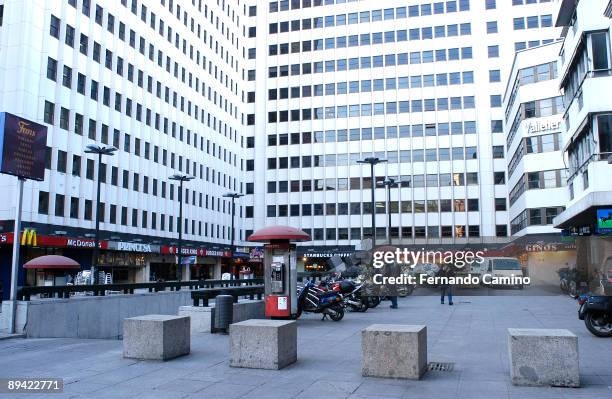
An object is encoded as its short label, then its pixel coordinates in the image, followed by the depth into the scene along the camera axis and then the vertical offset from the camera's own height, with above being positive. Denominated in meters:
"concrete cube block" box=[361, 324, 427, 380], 7.96 -1.22
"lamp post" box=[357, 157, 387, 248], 30.76 +6.17
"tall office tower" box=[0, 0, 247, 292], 36.31 +12.93
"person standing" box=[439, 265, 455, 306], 22.98 -0.26
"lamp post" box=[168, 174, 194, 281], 37.73 +6.68
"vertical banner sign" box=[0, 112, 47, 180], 13.48 +3.23
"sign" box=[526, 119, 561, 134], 42.41 +11.04
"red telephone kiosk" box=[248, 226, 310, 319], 15.65 +0.01
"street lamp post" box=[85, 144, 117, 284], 28.03 +6.33
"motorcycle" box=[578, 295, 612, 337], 12.19 -1.06
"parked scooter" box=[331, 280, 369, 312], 19.11 -0.84
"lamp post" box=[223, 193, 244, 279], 45.55 +6.34
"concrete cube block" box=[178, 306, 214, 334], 13.96 -1.19
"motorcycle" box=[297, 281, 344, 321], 16.50 -0.97
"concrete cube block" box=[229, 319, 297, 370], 8.70 -1.19
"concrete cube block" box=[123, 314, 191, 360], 9.43 -1.15
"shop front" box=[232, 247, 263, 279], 66.25 +1.42
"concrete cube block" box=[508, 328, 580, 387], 7.39 -1.24
